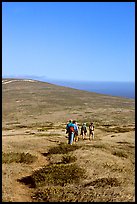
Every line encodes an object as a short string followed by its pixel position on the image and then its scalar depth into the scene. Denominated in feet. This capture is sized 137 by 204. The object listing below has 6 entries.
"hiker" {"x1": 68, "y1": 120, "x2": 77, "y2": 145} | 86.89
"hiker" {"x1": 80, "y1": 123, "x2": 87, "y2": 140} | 111.55
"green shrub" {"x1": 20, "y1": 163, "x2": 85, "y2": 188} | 48.98
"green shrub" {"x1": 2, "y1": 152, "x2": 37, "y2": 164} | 63.54
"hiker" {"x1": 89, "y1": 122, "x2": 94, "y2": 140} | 109.81
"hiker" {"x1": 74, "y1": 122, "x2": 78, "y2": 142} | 89.86
